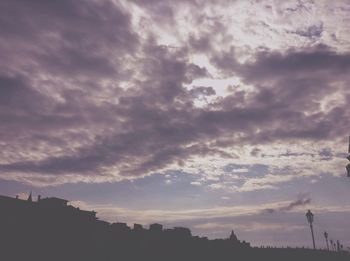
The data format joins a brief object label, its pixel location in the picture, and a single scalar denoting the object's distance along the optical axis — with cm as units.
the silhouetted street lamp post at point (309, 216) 4031
